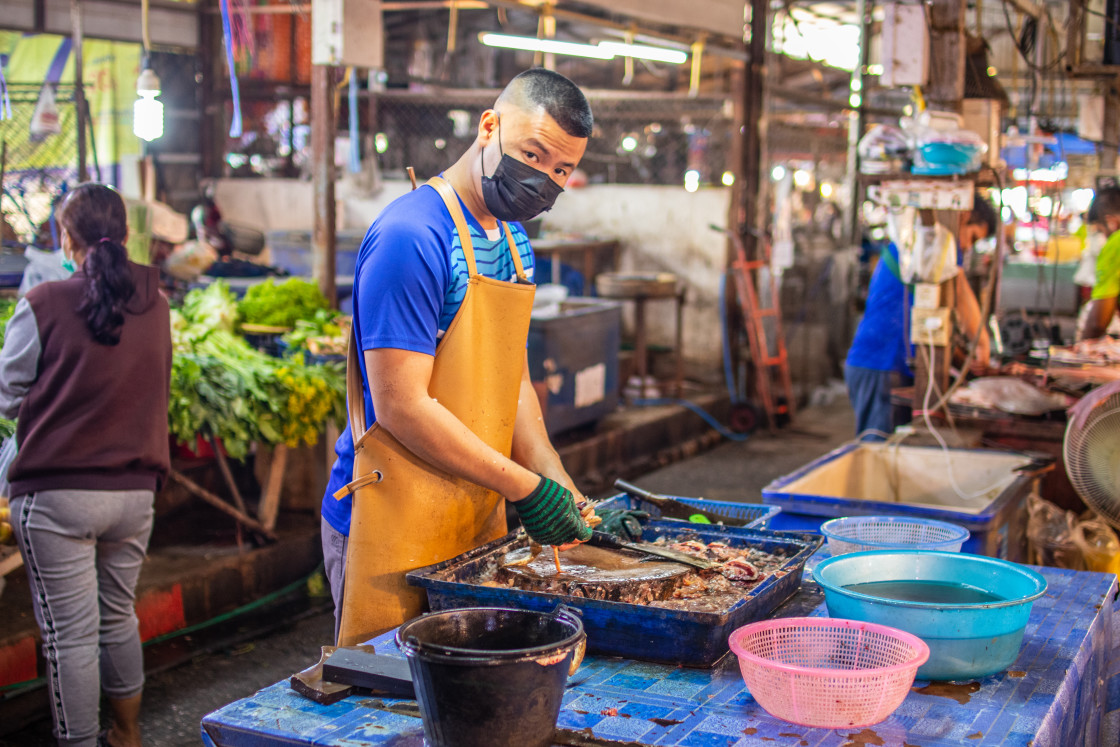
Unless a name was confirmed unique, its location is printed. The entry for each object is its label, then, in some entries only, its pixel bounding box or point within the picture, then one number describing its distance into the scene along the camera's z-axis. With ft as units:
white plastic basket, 9.51
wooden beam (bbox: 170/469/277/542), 17.01
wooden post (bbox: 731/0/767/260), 34.94
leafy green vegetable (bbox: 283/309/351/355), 19.89
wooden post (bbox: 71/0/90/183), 21.35
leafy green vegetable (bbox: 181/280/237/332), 20.93
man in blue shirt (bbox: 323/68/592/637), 7.41
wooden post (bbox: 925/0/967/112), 16.61
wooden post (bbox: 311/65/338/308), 20.71
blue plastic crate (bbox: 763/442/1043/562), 11.90
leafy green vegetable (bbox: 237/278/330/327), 21.26
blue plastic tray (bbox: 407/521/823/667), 6.96
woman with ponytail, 11.59
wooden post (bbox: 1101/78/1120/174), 38.18
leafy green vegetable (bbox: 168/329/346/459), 16.93
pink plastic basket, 5.93
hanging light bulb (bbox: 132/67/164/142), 18.79
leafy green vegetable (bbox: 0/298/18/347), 16.57
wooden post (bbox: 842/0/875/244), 38.47
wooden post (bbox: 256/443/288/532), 18.92
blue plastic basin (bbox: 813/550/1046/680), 6.75
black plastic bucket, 5.26
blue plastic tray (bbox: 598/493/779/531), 10.94
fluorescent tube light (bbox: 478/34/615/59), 25.36
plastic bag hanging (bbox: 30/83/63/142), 26.99
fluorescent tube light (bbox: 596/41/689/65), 27.96
